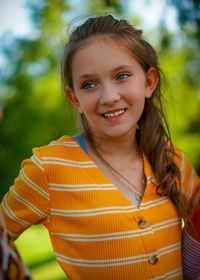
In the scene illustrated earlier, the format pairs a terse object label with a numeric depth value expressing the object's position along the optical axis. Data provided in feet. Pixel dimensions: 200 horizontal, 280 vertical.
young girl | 2.78
